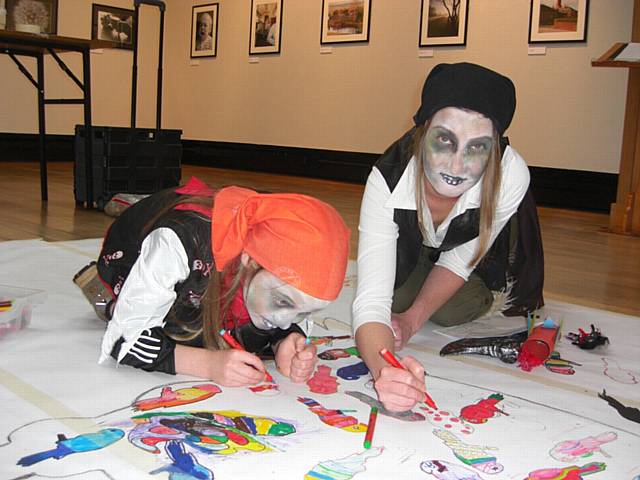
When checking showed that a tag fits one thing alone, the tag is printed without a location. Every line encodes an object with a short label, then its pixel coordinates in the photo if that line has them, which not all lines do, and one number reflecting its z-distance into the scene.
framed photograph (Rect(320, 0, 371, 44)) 6.25
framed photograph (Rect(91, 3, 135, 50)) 7.64
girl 1.12
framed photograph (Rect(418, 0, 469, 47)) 5.53
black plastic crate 3.86
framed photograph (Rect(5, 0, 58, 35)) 6.92
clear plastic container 1.53
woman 1.32
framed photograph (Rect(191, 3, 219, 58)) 7.77
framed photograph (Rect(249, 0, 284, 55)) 7.05
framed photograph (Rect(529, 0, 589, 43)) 4.93
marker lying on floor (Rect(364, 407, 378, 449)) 1.11
